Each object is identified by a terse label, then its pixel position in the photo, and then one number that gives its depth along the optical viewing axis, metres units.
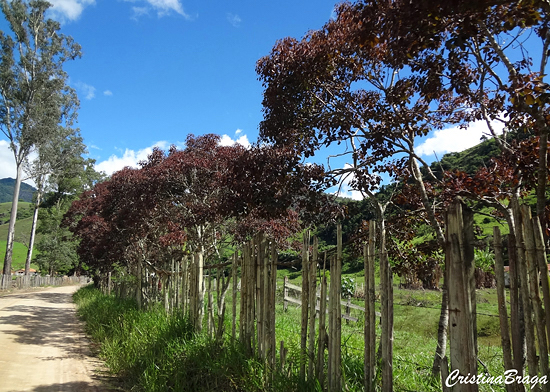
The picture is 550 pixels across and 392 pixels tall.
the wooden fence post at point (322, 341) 3.98
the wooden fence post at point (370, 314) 3.35
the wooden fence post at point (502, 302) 2.48
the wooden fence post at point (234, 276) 6.09
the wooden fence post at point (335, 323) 3.73
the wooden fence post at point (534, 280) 2.33
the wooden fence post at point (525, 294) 2.37
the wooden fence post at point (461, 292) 2.55
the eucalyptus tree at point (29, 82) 31.58
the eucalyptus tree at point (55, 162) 34.88
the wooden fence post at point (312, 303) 4.12
